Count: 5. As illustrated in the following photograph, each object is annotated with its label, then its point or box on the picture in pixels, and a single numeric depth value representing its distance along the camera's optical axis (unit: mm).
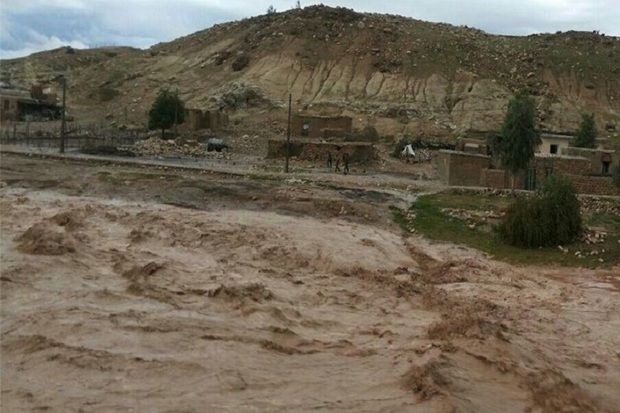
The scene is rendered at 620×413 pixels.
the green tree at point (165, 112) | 48656
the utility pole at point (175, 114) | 48688
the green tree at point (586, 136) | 43094
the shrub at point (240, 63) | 68062
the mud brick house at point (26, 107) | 57312
